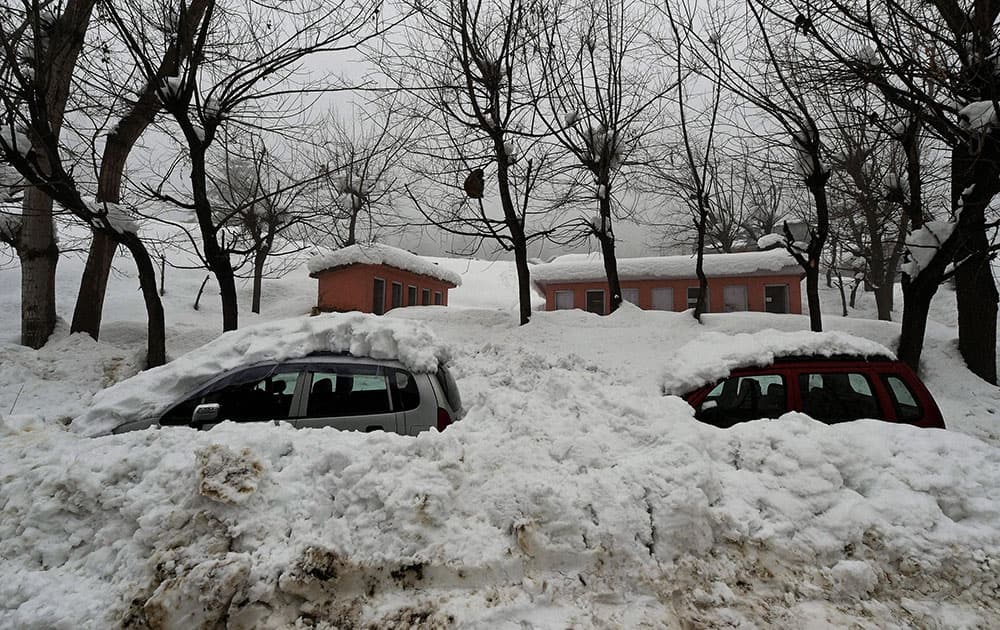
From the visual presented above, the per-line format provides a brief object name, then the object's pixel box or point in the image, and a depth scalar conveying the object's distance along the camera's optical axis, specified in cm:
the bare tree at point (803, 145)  861
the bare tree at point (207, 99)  906
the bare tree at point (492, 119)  1243
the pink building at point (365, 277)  2120
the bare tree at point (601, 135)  1323
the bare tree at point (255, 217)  1057
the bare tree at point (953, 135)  642
